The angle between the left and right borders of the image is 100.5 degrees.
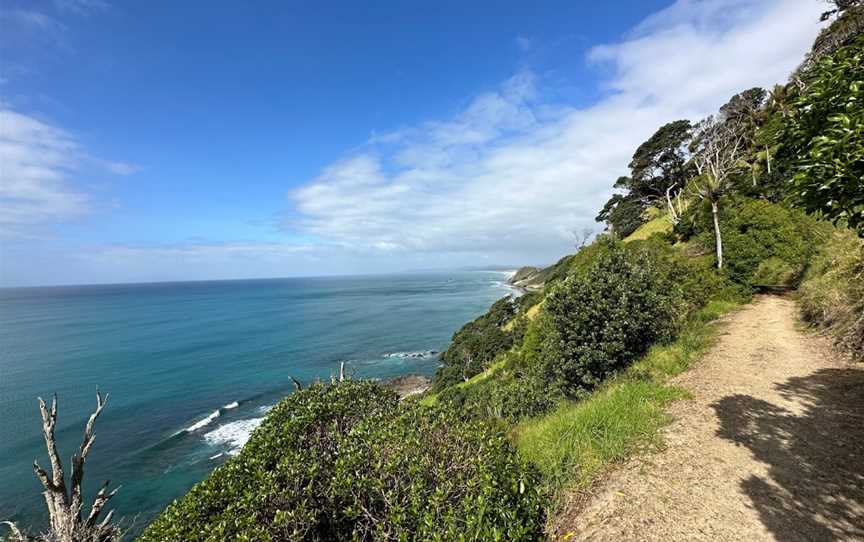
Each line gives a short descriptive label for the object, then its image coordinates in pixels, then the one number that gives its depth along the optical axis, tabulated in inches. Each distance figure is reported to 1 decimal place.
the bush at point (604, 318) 473.1
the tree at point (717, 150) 794.2
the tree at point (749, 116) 1449.7
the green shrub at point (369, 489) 182.1
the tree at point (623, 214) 1978.3
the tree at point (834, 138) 145.9
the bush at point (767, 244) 720.3
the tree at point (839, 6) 1404.7
